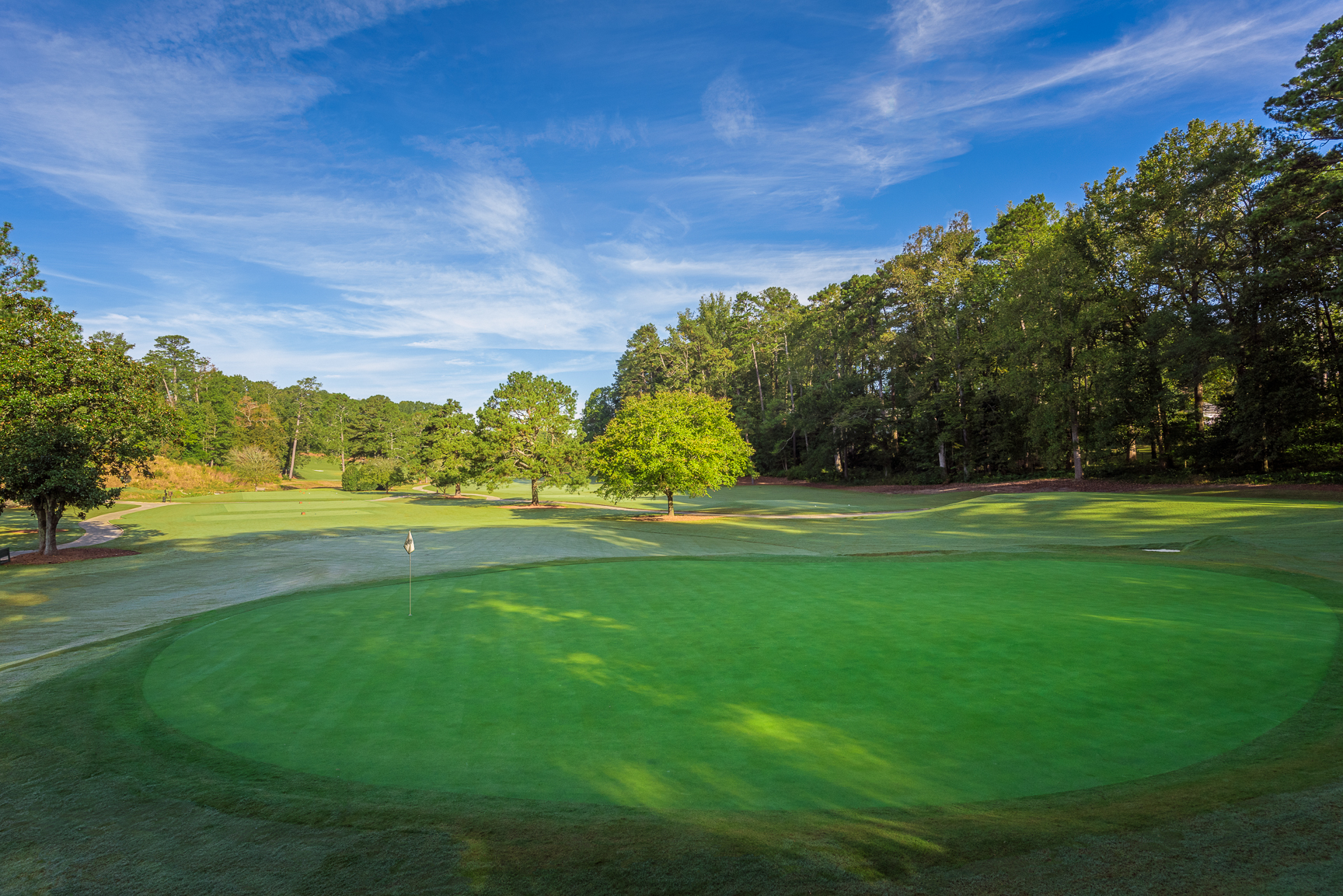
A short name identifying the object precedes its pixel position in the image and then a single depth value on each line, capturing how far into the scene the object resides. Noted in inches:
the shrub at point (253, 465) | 2967.5
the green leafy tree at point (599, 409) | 4266.7
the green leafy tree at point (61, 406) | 714.8
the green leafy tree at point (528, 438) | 1651.1
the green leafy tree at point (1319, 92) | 900.0
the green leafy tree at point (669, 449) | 1254.9
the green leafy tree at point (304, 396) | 4451.8
